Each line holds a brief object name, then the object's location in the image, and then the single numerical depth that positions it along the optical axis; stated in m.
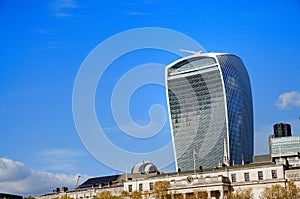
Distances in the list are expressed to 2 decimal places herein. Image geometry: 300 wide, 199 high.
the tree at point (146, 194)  154.69
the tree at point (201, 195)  142.50
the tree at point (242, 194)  135.69
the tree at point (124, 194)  155.90
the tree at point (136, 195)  150.38
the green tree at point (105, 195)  153.50
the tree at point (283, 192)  129.12
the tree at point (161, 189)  150.25
